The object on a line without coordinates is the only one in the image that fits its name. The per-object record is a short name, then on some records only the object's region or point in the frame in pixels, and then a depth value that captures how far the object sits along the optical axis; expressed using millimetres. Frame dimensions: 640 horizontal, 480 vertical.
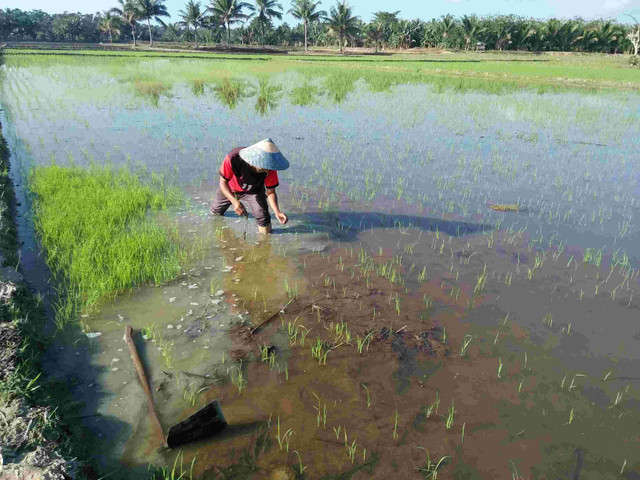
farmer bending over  3855
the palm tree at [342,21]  44312
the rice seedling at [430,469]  2033
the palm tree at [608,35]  44219
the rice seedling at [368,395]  2428
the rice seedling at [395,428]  2215
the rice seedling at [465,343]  2877
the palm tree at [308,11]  45281
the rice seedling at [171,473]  1899
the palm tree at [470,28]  43281
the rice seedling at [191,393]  2362
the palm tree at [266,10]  47000
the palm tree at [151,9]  44450
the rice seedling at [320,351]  2751
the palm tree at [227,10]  44812
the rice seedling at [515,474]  2043
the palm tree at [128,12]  44969
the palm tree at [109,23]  46469
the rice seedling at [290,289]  3504
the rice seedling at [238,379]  2488
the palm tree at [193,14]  49616
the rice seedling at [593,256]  4133
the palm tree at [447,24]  45156
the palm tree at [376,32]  49500
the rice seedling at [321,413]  2281
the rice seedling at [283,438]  2135
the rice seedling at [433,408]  2368
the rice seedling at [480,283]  3662
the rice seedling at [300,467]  2014
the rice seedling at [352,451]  2096
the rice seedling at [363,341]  2869
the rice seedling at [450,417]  2279
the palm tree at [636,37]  31734
